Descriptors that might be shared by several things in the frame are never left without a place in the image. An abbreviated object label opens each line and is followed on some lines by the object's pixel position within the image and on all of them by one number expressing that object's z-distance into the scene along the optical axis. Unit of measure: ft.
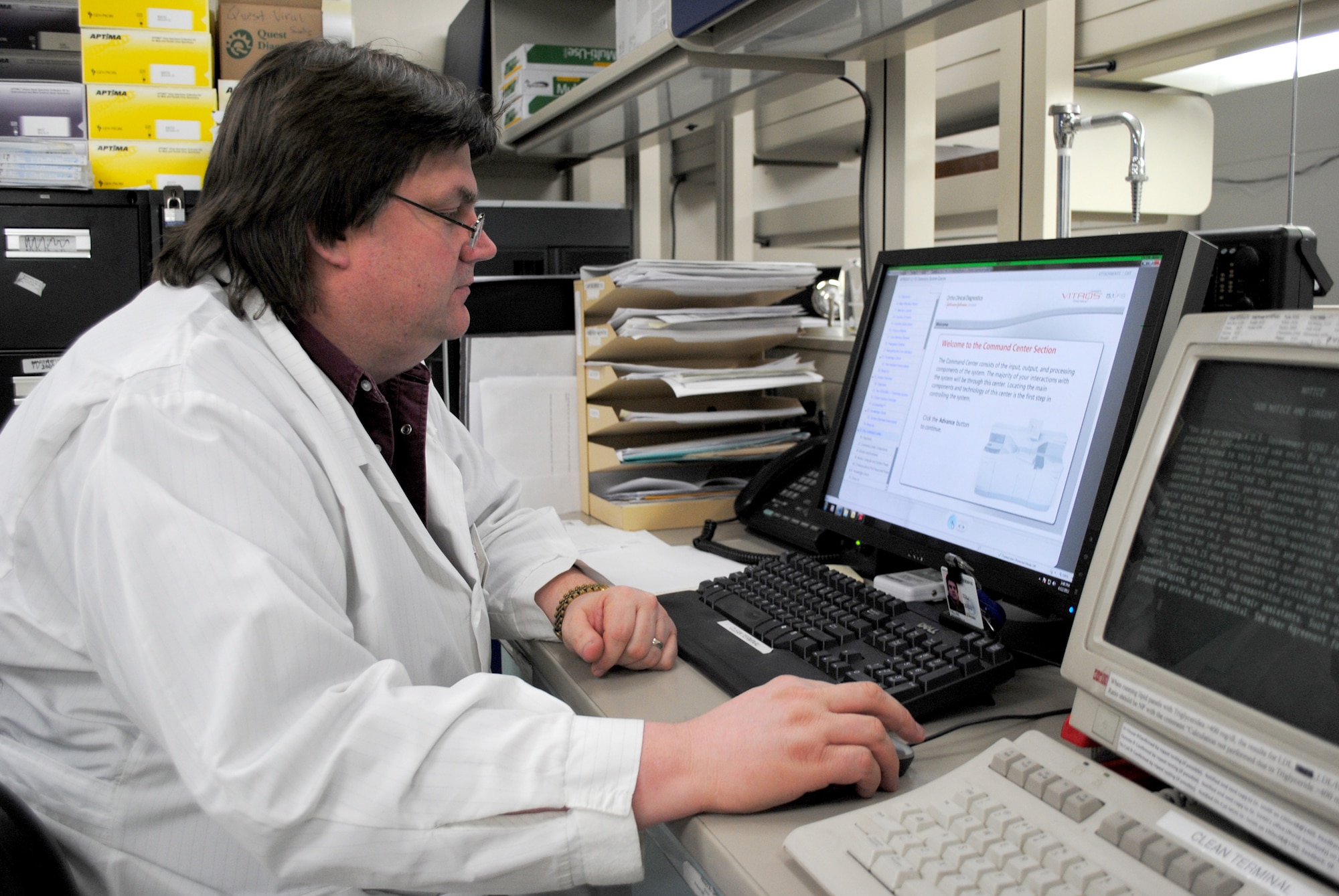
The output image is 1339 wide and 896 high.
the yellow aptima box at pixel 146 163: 6.77
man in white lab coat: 1.95
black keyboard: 2.44
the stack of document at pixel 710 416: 4.88
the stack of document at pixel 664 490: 4.93
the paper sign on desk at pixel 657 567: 3.76
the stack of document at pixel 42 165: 6.23
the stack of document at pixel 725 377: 4.72
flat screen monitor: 2.56
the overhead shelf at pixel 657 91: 4.66
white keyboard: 1.61
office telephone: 4.30
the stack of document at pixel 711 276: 4.74
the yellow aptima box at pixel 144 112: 6.79
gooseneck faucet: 3.49
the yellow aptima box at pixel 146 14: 6.73
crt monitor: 1.64
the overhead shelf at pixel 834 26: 3.64
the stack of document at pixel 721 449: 4.91
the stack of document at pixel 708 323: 4.78
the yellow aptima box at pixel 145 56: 6.75
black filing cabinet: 6.12
